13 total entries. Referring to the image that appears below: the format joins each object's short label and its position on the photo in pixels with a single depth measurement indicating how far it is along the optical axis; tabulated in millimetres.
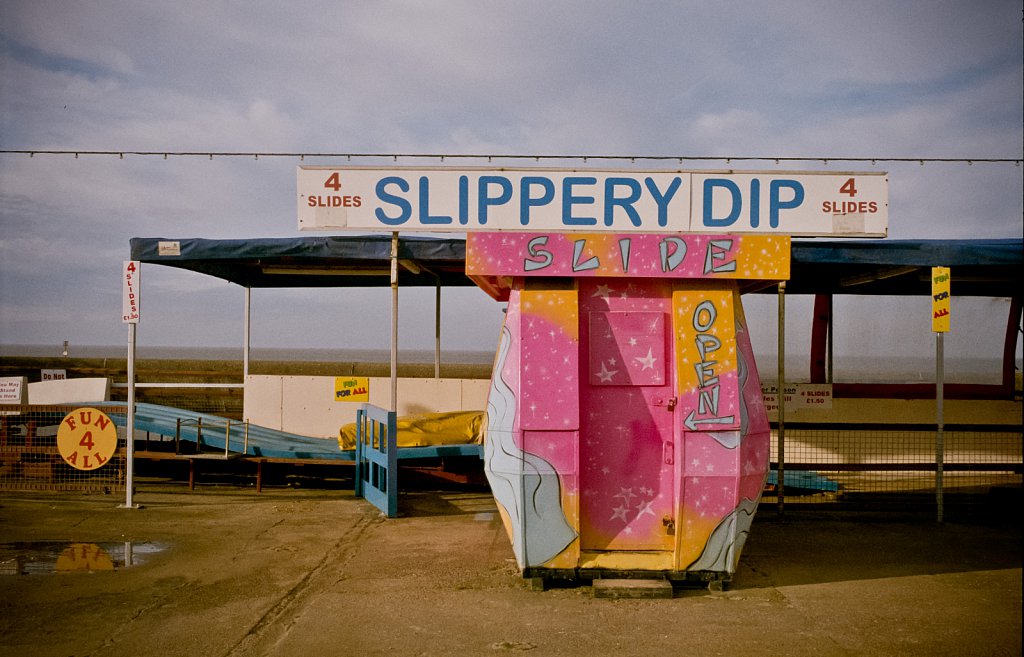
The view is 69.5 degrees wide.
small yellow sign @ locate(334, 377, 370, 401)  11133
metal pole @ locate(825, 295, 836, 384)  12406
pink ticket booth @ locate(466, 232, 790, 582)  5855
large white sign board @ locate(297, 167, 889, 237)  8023
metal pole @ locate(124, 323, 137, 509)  8877
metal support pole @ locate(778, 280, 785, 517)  8789
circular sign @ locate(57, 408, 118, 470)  9156
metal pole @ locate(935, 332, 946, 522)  8844
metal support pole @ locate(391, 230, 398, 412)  8653
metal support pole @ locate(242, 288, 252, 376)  12079
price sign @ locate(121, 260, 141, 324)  8930
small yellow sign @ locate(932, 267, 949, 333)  8594
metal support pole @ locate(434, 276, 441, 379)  12614
